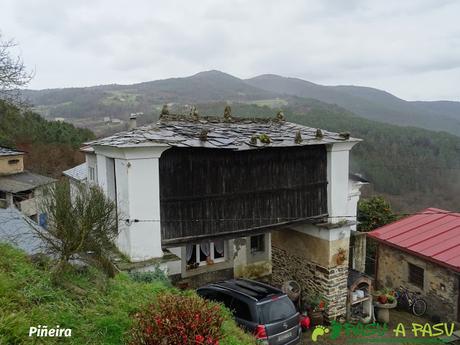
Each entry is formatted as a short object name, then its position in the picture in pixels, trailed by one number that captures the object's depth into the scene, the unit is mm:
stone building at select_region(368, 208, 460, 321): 12914
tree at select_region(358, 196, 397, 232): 20703
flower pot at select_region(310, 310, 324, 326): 12338
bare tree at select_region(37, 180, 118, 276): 6410
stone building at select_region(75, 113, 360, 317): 9516
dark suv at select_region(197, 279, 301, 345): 8867
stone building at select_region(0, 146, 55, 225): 28203
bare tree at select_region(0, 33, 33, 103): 16041
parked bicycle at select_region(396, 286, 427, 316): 13789
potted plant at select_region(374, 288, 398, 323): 13156
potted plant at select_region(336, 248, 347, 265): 12727
